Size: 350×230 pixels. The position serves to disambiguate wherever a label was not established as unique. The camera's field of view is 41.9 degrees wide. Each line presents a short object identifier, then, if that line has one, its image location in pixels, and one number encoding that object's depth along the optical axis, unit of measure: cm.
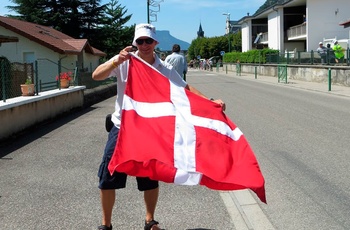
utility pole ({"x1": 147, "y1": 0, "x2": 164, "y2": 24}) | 3594
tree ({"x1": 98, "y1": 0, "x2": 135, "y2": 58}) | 5344
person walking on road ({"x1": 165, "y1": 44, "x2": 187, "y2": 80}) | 1162
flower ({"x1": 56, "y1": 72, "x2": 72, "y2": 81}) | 1507
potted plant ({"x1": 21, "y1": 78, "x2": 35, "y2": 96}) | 1157
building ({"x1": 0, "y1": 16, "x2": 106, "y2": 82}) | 3042
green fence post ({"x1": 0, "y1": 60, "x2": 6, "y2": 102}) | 991
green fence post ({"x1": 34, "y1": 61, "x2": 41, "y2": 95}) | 1221
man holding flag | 375
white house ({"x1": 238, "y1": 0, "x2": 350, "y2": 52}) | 4447
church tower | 18965
